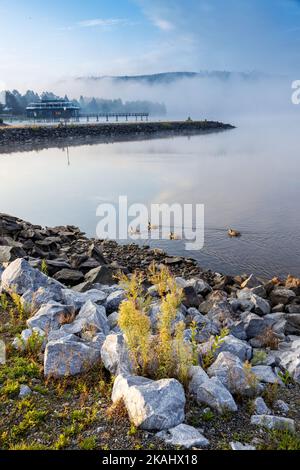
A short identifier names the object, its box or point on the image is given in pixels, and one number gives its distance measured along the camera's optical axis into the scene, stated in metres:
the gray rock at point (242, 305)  11.62
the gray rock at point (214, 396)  6.20
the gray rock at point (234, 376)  6.67
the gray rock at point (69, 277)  11.98
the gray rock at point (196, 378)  6.53
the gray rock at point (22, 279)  9.99
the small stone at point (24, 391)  6.47
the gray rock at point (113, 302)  10.03
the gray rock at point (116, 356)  6.82
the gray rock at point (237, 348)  8.28
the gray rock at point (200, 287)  12.75
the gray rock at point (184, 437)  5.41
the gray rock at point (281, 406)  6.46
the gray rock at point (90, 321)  8.28
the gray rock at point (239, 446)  5.46
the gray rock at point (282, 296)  12.68
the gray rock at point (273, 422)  5.88
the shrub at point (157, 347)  6.72
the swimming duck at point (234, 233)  20.94
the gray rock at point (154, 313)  9.15
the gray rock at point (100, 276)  12.03
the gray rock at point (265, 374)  7.31
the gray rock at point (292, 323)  10.68
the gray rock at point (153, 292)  11.43
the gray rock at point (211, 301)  11.08
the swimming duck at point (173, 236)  20.49
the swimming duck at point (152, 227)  22.08
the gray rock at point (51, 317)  8.31
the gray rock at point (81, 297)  9.66
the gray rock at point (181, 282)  12.36
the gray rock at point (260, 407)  6.31
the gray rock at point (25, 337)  7.71
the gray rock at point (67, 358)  6.95
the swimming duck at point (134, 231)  21.45
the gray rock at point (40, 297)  9.29
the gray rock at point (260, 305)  11.57
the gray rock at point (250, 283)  13.65
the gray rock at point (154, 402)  5.65
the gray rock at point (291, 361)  7.76
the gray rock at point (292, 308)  12.01
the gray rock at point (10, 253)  12.35
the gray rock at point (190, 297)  11.34
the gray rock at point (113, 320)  9.04
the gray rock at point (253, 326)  10.10
